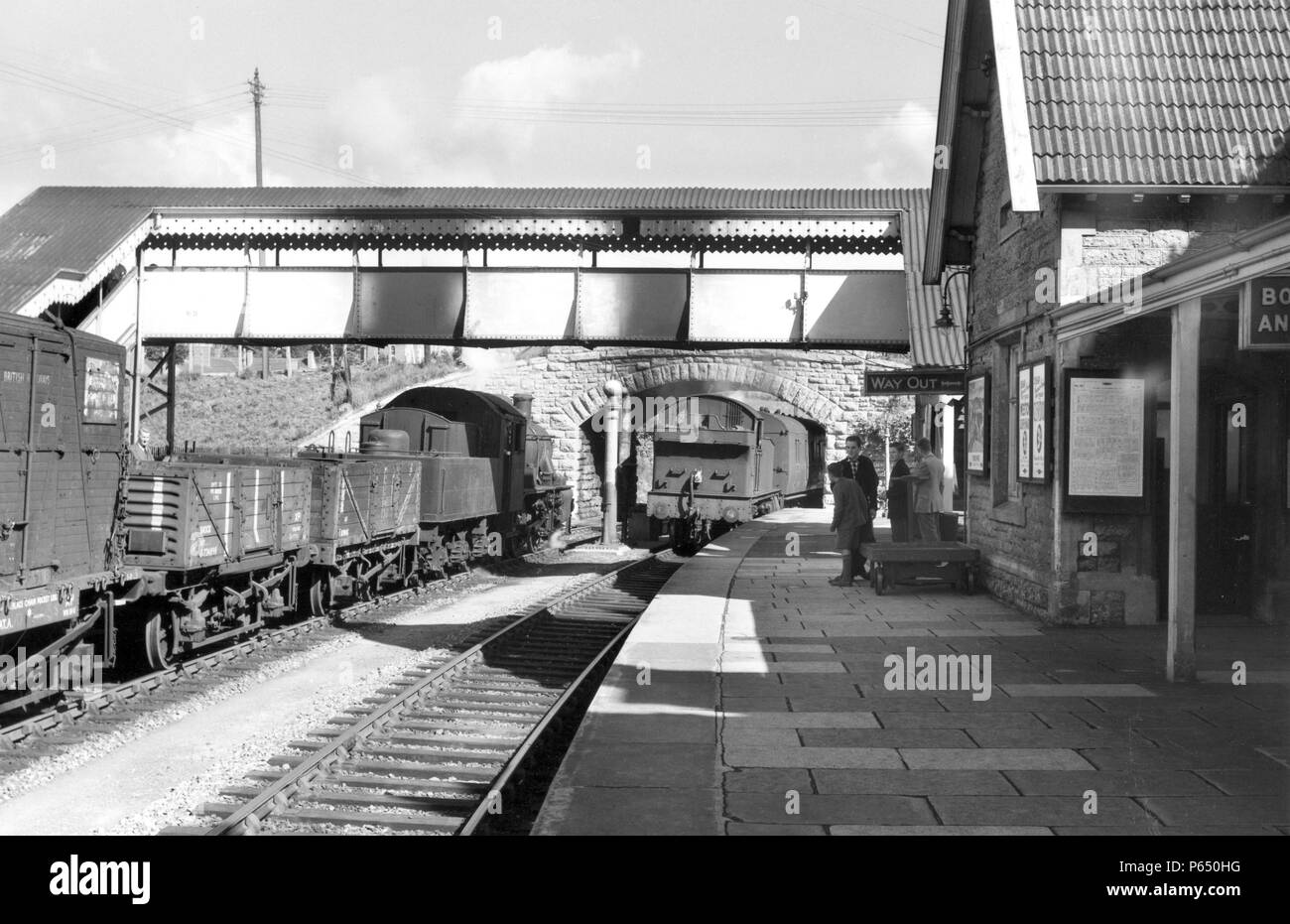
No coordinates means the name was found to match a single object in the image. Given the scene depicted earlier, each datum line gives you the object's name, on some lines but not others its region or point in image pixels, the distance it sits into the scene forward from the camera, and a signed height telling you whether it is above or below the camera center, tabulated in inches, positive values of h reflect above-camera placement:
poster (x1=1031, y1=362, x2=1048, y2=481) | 431.5 +13.2
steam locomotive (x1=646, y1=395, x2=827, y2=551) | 1042.7 -12.9
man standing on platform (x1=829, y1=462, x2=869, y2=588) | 579.8 -30.9
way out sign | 588.7 +37.6
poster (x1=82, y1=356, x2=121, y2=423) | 358.6 +19.6
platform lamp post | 1062.4 -17.4
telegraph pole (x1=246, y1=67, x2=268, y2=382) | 1788.9 +556.3
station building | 413.1 +64.5
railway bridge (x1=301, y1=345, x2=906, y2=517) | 1392.7 +90.7
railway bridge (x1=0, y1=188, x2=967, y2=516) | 667.4 +108.2
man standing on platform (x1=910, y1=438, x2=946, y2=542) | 621.9 -14.8
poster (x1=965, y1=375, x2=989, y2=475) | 534.6 +15.5
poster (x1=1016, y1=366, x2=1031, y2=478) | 456.1 +12.7
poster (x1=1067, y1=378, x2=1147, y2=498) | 413.7 +4.8
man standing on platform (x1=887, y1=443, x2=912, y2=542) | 641.5 -24.0
